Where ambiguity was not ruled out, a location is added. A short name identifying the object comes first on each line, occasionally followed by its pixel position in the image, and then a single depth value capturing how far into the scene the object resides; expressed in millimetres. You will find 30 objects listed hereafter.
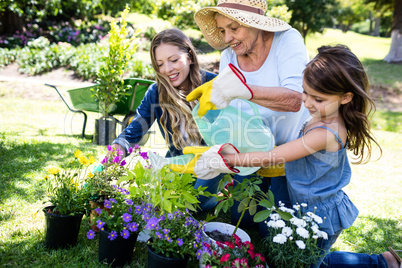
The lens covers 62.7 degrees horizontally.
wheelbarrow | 4012
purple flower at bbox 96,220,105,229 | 1593
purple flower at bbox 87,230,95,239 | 1635
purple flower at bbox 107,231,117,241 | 1566
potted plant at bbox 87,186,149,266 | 1592
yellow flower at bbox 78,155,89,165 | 1712
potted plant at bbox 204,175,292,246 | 1519
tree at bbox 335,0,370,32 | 19205
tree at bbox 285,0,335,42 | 12148
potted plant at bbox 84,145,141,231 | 1815
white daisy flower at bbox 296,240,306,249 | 1374
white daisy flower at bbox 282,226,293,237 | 1407
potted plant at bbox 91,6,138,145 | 3899
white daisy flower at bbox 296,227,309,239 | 1375
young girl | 1572
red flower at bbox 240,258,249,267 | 1361
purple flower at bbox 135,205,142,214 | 1600
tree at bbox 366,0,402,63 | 11991
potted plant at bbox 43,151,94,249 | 1692
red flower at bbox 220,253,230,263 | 1389
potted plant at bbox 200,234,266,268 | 1411
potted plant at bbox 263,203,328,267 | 1399
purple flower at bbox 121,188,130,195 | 1764
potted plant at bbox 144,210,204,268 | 1484
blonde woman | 2148
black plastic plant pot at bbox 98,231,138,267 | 1625
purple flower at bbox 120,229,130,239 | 1561
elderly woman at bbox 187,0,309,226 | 1684
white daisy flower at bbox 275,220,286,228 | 1416
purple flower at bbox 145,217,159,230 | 1488
